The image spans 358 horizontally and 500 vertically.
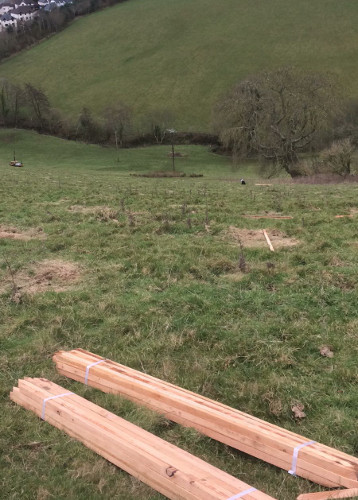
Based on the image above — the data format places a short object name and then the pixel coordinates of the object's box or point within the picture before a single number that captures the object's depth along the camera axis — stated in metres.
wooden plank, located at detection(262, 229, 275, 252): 9.78
